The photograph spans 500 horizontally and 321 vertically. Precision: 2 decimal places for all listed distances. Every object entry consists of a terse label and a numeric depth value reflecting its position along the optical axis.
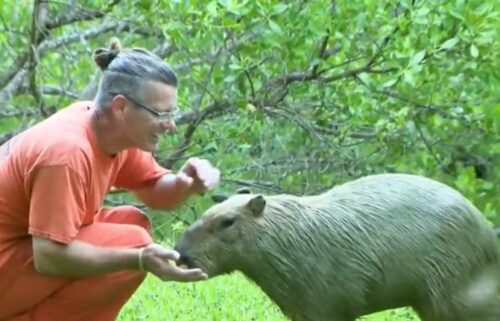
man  8.71
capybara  9.20
